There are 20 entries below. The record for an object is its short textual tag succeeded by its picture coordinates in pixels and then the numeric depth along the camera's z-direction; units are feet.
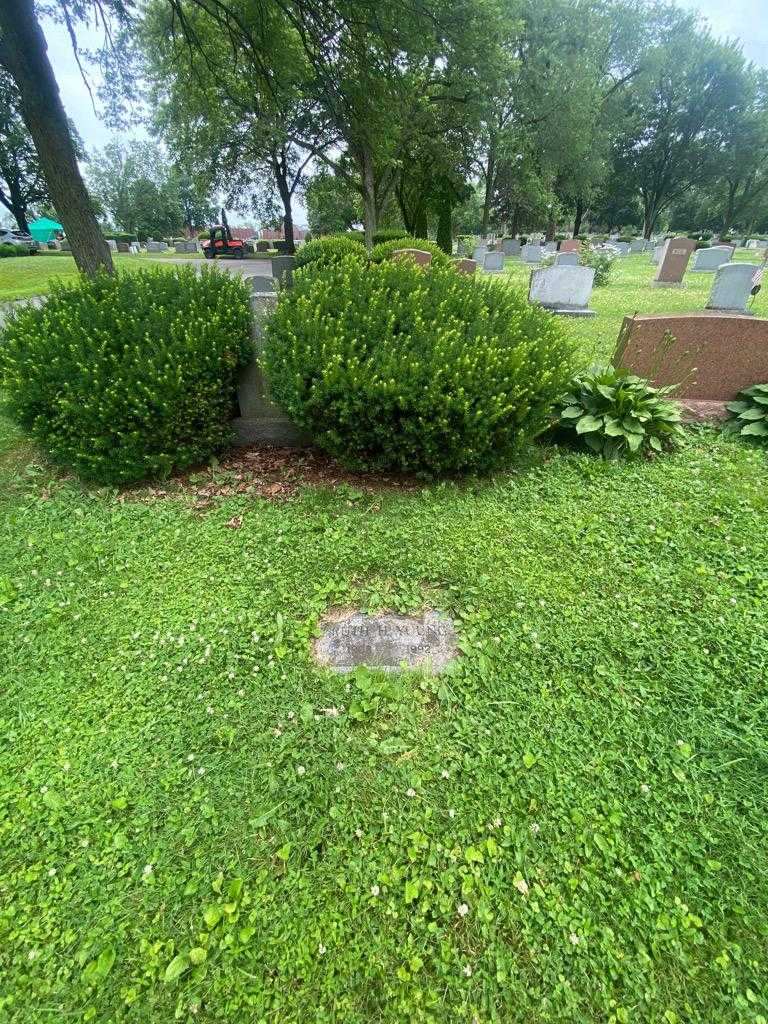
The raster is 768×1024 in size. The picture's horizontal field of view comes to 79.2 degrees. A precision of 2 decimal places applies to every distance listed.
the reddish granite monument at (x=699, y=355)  14.20
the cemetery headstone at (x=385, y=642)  7.91
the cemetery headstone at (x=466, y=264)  36.81
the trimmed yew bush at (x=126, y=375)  11.49
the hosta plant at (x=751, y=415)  13.89
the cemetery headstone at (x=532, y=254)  75.10
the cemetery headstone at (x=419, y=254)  34.29
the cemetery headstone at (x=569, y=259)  39.22
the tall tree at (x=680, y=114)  110.01
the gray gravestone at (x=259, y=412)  13.66
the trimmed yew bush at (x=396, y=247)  38.45
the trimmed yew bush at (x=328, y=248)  48.77
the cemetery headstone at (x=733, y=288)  25.62
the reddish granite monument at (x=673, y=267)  42.11
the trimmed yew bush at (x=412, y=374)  10.72
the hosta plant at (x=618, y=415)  13.17
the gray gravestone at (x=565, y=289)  29.94
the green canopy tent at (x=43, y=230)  115.96
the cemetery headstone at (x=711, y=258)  53.26
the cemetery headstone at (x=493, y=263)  63.21
